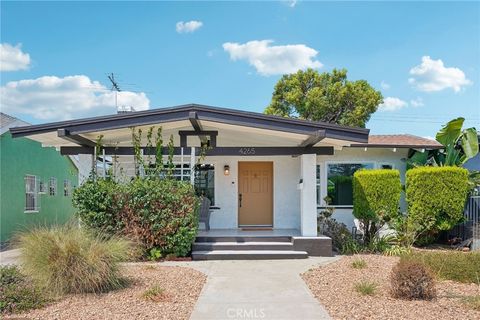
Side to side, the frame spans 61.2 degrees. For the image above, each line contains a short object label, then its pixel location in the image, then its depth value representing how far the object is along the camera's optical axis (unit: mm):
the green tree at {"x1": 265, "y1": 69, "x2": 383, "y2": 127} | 29609
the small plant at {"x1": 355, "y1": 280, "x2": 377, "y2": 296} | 6512
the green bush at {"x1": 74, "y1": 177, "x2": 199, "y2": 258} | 9805
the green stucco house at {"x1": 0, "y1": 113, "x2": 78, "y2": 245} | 14164
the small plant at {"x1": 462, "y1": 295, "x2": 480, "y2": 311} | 5891
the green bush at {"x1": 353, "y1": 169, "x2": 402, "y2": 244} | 11578
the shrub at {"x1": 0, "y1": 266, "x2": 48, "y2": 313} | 5727
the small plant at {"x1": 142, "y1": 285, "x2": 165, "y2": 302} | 6227
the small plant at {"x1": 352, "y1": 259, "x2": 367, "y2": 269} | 8672
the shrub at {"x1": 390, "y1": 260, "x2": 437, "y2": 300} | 6180
